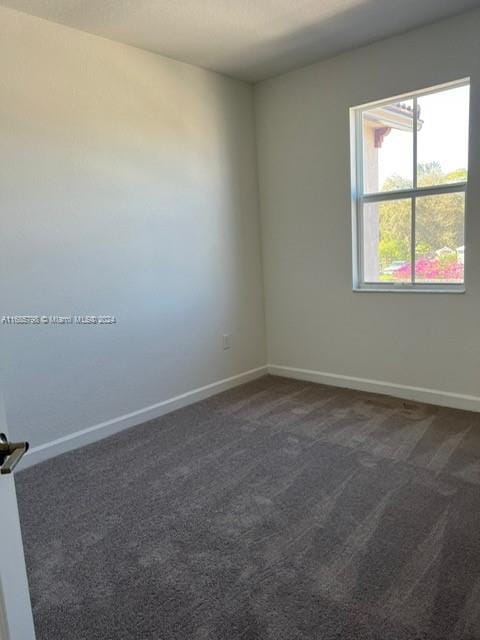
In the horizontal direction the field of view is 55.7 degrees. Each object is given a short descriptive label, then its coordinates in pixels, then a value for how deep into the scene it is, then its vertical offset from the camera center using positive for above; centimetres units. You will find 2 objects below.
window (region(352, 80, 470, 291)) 318 +40
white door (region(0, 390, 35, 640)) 87 -60
